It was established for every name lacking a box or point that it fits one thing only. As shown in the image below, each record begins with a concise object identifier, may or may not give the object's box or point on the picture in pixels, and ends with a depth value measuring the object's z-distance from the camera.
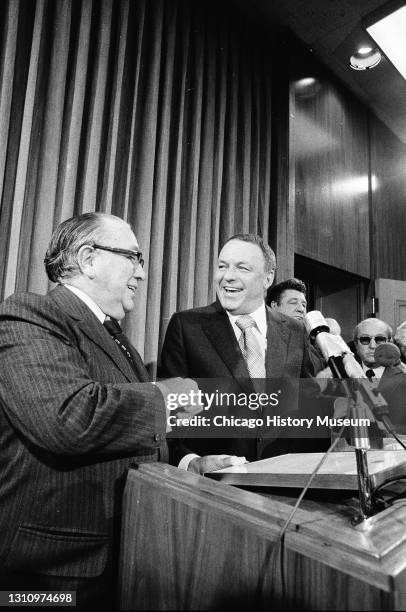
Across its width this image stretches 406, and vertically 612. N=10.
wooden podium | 0.40
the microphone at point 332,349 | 0.72
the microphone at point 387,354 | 0.83
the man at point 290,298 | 2.37
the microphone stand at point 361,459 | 0.57
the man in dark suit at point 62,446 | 0.72
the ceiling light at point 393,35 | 2.42
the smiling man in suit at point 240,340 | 1.37
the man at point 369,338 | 2.53
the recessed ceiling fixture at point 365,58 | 3.09
